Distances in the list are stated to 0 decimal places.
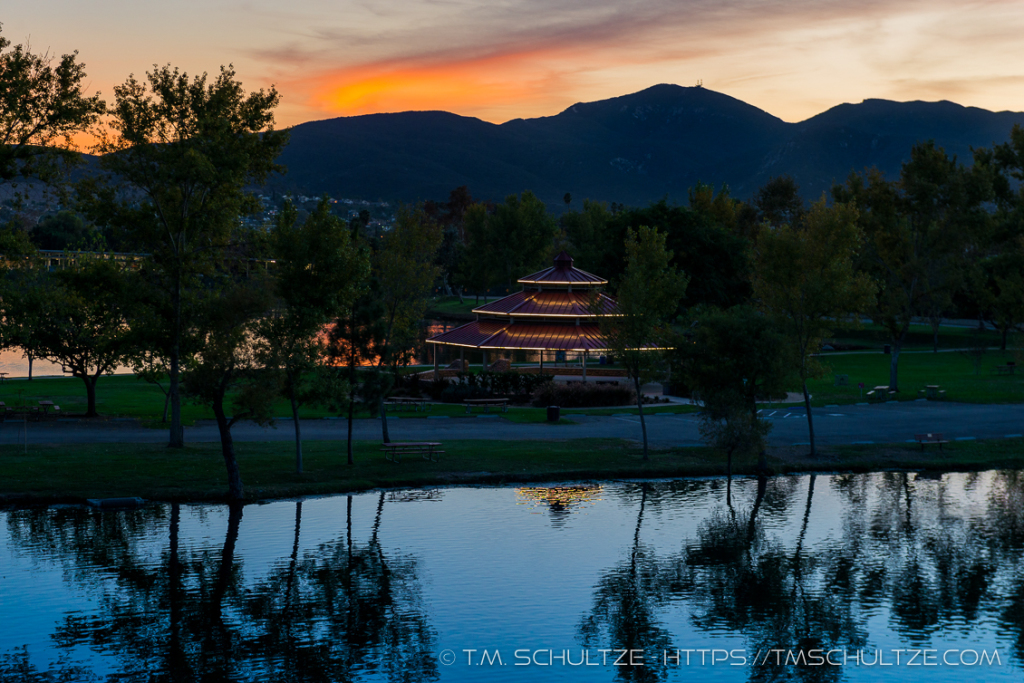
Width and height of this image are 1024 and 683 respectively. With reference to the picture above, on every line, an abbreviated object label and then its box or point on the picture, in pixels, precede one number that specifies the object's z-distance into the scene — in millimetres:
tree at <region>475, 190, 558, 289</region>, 128750
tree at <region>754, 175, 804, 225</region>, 136625
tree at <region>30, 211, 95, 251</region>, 148875
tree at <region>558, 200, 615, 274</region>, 103812
